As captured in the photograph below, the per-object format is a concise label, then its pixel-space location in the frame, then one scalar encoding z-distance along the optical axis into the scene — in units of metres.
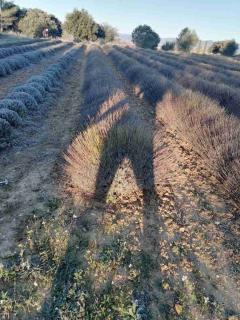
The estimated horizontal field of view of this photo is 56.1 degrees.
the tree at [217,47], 38.95
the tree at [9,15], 38.35
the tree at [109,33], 52.70
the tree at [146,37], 48.34
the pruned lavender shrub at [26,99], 6.48
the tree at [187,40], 43.24
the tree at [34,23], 38.65
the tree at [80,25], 43.77
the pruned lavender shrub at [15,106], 5.77
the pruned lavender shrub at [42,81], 8.40
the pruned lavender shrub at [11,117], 5.20
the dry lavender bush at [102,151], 3.39
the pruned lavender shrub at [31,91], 7.17
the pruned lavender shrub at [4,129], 4.71
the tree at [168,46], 46.92
